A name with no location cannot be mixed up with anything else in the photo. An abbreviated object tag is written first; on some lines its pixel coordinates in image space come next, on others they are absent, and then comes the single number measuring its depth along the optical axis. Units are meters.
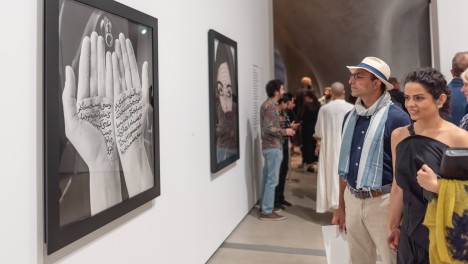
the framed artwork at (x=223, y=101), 3.27
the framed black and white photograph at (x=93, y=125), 1.44
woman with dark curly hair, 1.49
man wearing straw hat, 1.94
